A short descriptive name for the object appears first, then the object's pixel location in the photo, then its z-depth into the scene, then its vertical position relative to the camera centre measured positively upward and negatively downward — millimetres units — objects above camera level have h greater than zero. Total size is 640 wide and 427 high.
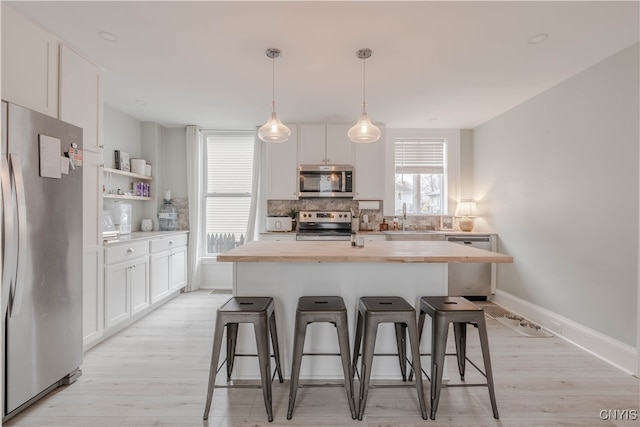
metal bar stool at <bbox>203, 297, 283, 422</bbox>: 1654 -670
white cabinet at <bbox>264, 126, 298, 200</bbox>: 4195 +669
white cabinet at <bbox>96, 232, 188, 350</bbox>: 2723 -684
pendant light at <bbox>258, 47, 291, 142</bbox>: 2316 +656
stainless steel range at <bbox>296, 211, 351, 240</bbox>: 4168 -113
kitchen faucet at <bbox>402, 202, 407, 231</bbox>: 4523 +28
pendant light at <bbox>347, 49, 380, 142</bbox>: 2328 +658
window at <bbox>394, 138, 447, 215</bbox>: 4566 +593
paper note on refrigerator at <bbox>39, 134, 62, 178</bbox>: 1801 +350
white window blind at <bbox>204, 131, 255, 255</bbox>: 4539 +391
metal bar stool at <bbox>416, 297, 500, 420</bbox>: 1696 -692
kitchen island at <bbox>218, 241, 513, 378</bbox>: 2035 -505
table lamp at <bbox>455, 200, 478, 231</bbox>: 4266 +13
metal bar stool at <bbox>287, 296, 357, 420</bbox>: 1678 -698
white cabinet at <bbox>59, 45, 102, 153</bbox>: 2230 +929
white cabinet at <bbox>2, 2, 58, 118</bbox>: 1846 +985
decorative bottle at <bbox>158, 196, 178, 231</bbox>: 4246 -46
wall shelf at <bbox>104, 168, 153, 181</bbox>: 3403 +489
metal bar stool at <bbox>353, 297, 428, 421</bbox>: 1667 -677
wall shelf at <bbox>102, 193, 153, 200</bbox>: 3342 +203
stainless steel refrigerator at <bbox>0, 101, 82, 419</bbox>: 1630 -242
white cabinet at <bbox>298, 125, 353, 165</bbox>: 4195 +961
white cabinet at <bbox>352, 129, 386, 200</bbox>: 4234 +606
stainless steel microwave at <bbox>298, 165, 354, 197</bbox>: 4148 +454
